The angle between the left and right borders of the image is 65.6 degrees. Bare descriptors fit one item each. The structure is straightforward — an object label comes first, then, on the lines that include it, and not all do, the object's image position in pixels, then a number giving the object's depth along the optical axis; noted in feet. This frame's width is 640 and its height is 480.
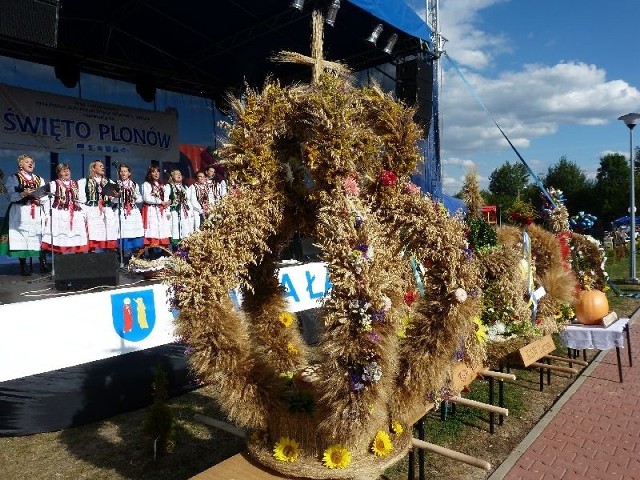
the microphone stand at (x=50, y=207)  25.08
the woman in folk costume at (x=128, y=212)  29.07
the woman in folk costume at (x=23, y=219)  24.30
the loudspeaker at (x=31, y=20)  15.83
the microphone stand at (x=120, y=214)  28.20
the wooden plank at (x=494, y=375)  14.74
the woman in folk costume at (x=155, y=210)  30.85
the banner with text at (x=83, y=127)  30.63
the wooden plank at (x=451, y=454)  10.17
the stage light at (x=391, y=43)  32.30
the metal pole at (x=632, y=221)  42.27
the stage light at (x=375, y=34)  30.42
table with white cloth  18.71
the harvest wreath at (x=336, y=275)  8.75
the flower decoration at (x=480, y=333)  12.30
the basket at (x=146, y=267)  20.80
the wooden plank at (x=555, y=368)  17.91
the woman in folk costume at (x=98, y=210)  27.02
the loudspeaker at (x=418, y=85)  33.96
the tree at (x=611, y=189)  157.17
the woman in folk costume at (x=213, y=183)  32.74
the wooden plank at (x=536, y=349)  16.11
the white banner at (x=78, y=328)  14.24
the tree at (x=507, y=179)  220.43
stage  14.49
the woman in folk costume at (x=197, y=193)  32.83
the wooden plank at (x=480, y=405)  12.77
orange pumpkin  20.02
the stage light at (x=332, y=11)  25.59
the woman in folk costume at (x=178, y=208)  31.81
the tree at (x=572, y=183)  187.01
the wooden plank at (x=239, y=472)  9.50
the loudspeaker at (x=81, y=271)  17.25
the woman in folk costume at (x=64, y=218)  25.30
